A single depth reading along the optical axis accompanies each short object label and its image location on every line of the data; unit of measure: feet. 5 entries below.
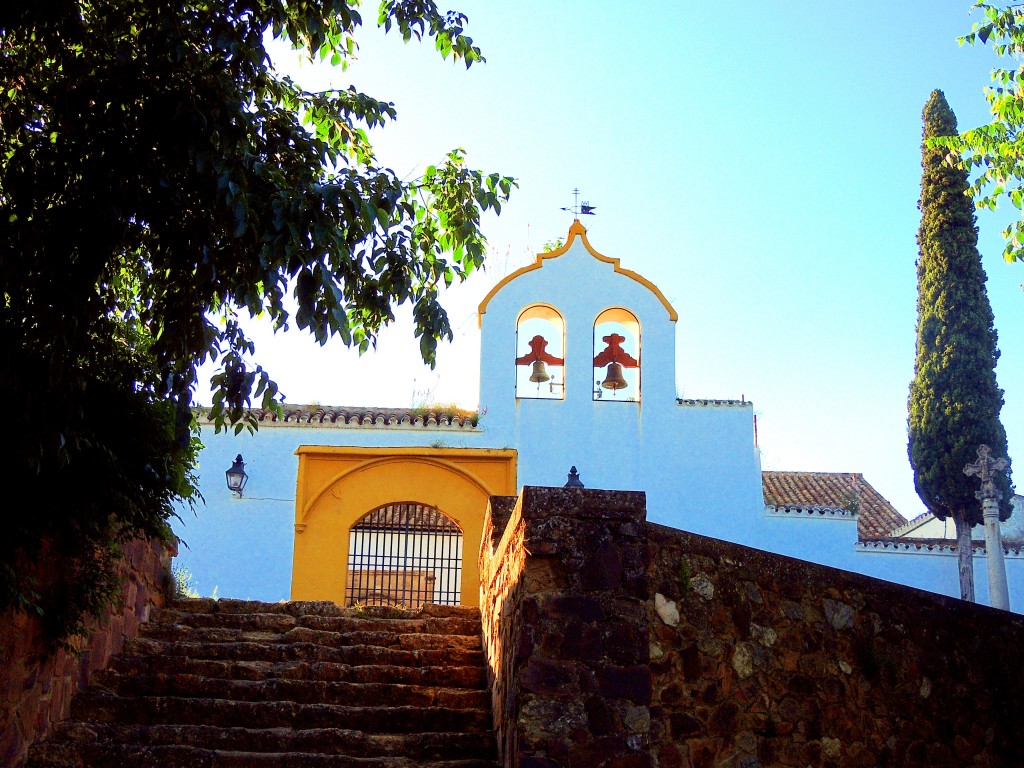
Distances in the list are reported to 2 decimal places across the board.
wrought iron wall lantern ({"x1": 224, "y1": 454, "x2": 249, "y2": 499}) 44.21
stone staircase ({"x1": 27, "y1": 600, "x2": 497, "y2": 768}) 19.12
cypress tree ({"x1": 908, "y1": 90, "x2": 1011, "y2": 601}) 54.54
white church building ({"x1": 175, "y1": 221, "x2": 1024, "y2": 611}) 45.75
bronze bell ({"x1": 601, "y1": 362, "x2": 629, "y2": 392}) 47.09
